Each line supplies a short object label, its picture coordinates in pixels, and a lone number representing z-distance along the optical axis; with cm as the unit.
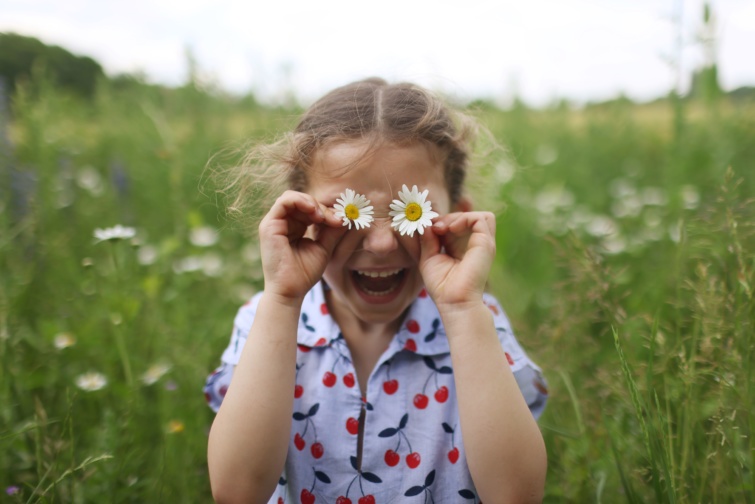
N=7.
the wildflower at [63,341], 167
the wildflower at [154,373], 164
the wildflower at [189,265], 218
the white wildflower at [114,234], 146
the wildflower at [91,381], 162
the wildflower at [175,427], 144
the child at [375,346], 111
